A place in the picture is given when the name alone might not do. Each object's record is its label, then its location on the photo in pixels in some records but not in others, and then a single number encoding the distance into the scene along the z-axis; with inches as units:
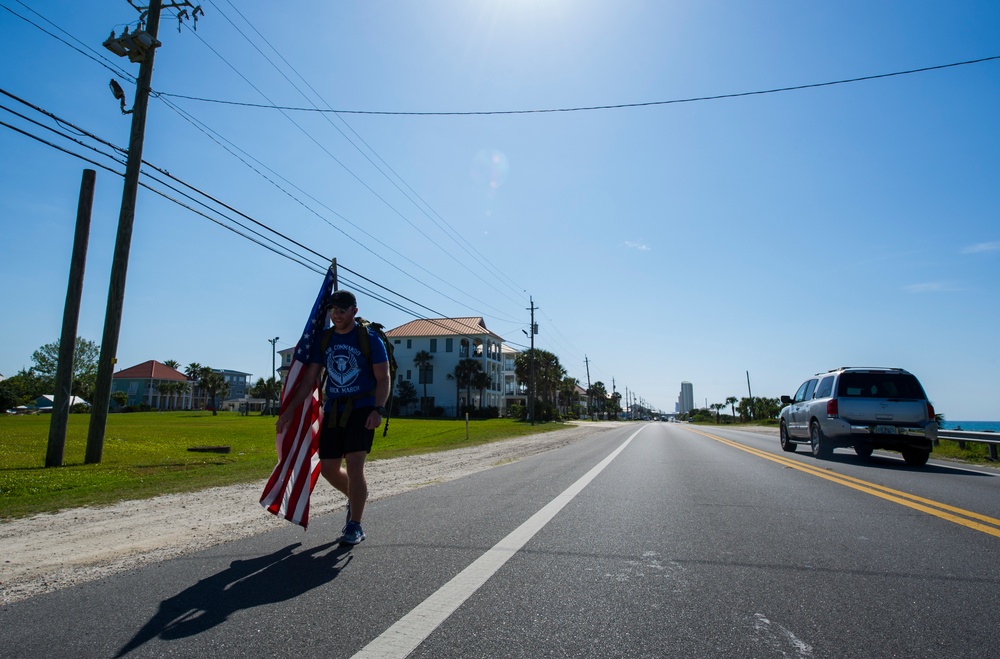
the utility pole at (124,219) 459.8
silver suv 424.5
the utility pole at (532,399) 1915.8
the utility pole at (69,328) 430.6
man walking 167.8
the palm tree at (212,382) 3580.2
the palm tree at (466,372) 2674.7
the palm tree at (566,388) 3480.1
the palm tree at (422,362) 2807.6
